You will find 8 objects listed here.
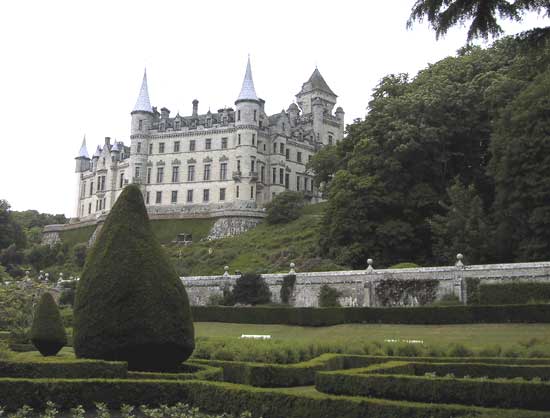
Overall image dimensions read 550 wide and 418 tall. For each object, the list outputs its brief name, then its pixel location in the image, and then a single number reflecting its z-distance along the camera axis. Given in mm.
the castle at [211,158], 80938
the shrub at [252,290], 44188
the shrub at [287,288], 43031
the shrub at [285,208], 72688
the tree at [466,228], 38062
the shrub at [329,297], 40312
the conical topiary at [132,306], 15734
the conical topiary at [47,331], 24594
